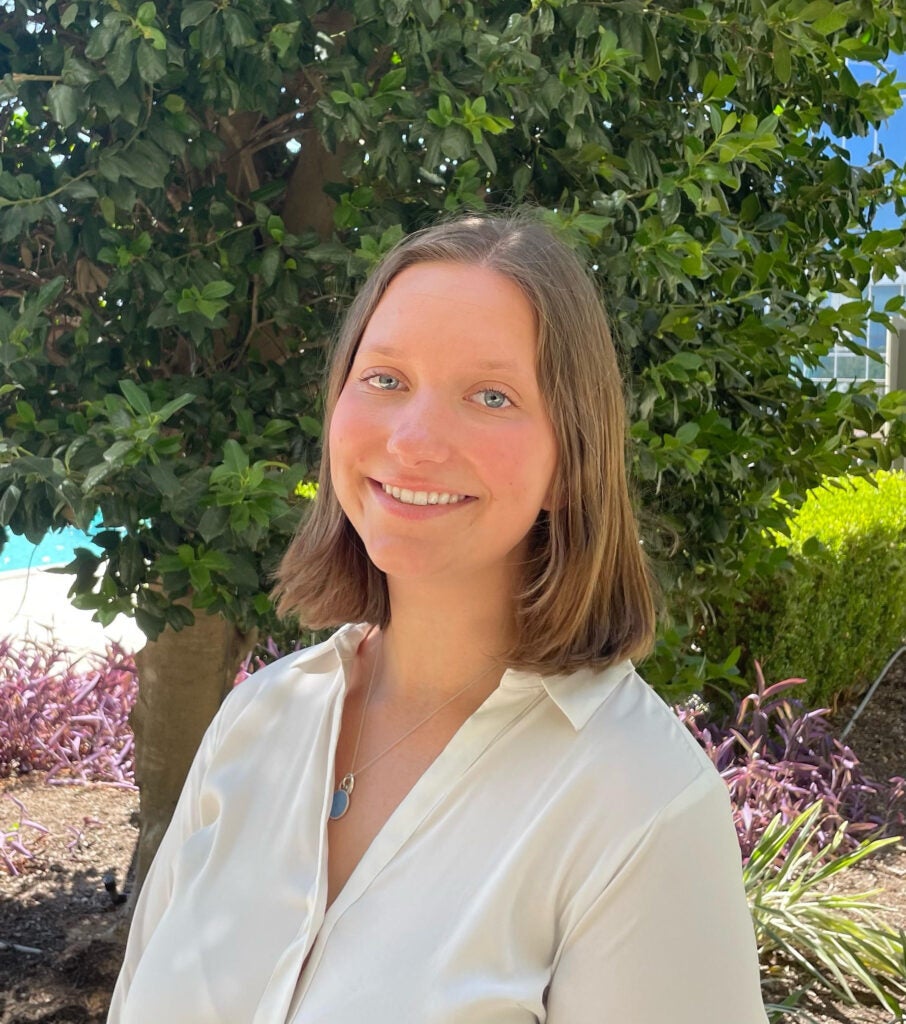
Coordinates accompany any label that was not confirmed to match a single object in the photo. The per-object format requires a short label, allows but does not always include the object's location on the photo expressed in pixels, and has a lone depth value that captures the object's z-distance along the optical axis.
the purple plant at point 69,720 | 5.31
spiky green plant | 3.62
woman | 1.34
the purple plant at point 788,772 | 4.84
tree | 2.19
